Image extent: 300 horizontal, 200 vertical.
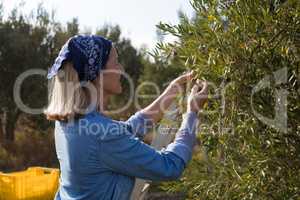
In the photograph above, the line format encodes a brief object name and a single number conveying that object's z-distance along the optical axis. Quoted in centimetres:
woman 245
